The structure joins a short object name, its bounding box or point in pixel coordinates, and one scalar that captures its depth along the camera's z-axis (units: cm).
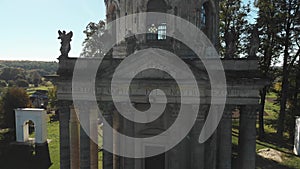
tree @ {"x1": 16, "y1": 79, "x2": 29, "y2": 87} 9036
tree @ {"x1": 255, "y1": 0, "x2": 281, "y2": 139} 2455
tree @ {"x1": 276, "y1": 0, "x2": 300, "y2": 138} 2406
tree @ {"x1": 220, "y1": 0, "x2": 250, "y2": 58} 2606
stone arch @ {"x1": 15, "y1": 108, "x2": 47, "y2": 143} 2700
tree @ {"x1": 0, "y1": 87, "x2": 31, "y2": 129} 3325
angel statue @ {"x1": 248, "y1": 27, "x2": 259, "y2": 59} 1155
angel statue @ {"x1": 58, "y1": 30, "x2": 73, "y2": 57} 1246
